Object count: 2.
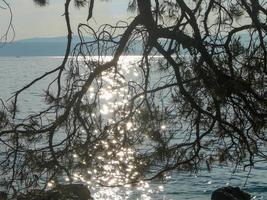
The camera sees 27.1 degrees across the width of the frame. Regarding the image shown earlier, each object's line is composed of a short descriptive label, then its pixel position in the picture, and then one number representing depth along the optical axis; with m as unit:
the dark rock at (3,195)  5.34
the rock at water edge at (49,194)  4.88
